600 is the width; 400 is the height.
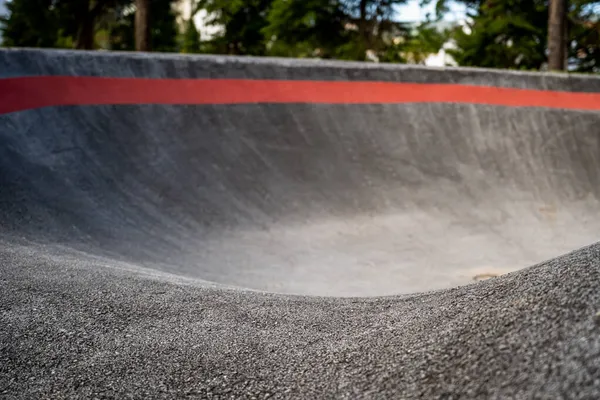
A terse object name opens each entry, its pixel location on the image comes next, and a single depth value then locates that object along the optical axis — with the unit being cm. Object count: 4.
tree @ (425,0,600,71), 1577
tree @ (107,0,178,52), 2150
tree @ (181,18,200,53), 2230
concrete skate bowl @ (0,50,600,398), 195
